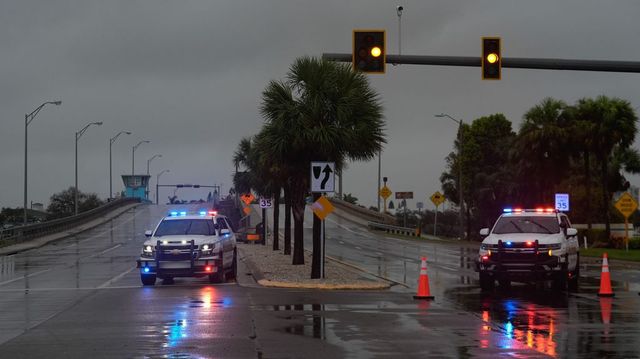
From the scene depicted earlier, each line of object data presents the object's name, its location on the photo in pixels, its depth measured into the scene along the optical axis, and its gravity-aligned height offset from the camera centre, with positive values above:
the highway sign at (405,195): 69.94 +0.52
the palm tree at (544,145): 50.75 +3.47
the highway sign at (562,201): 46.22 -0.02
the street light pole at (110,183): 79.16 +1.84
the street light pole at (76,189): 61.19 +1.07
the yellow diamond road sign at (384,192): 76.25 +0.85
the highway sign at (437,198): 63.66 +0.23
